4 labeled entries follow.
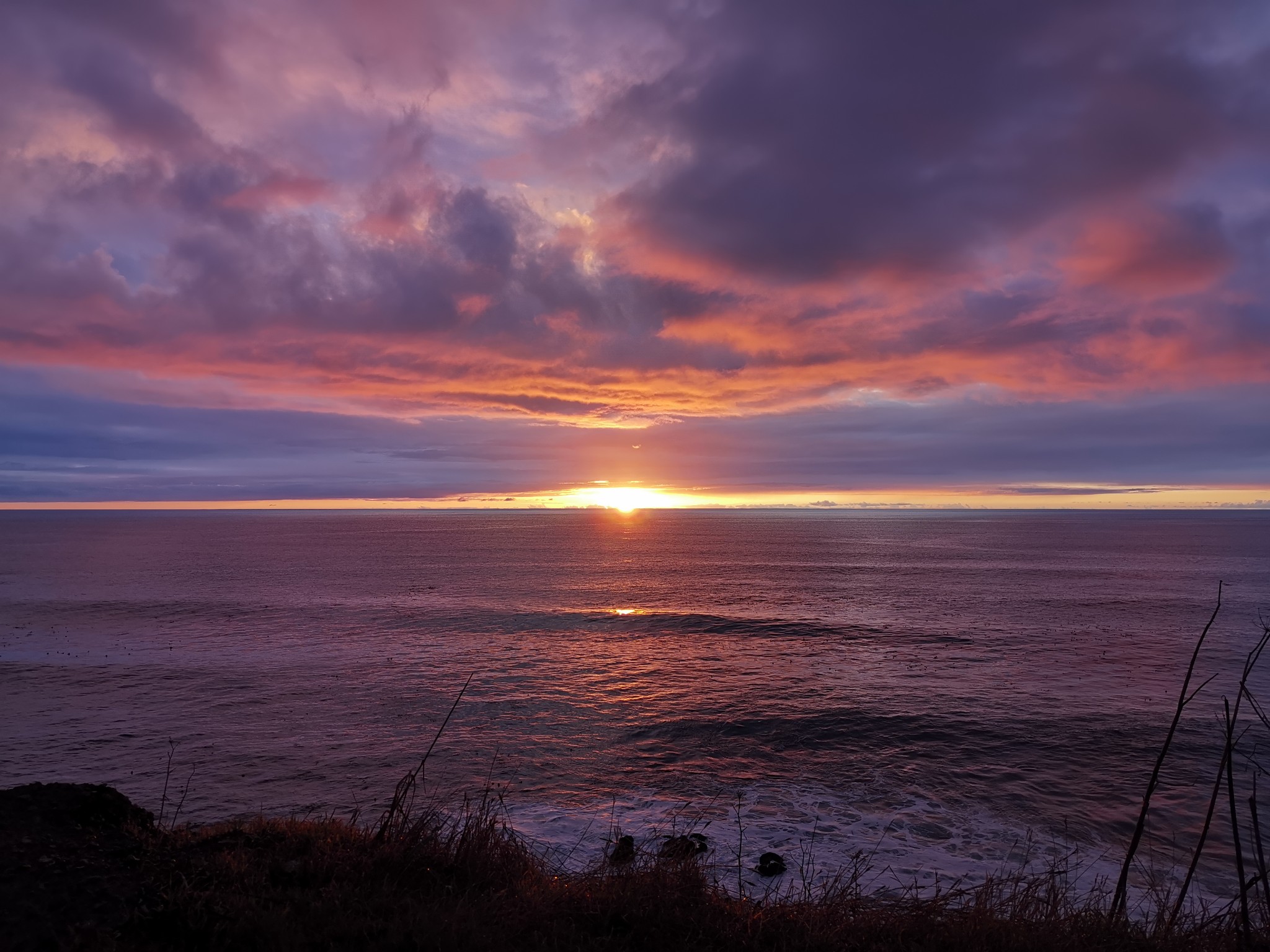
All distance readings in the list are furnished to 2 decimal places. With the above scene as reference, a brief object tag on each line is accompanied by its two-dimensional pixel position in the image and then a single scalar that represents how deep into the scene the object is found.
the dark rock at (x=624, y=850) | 10.56
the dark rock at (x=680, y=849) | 8.58
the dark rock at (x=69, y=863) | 6.17
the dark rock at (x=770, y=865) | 11.76
